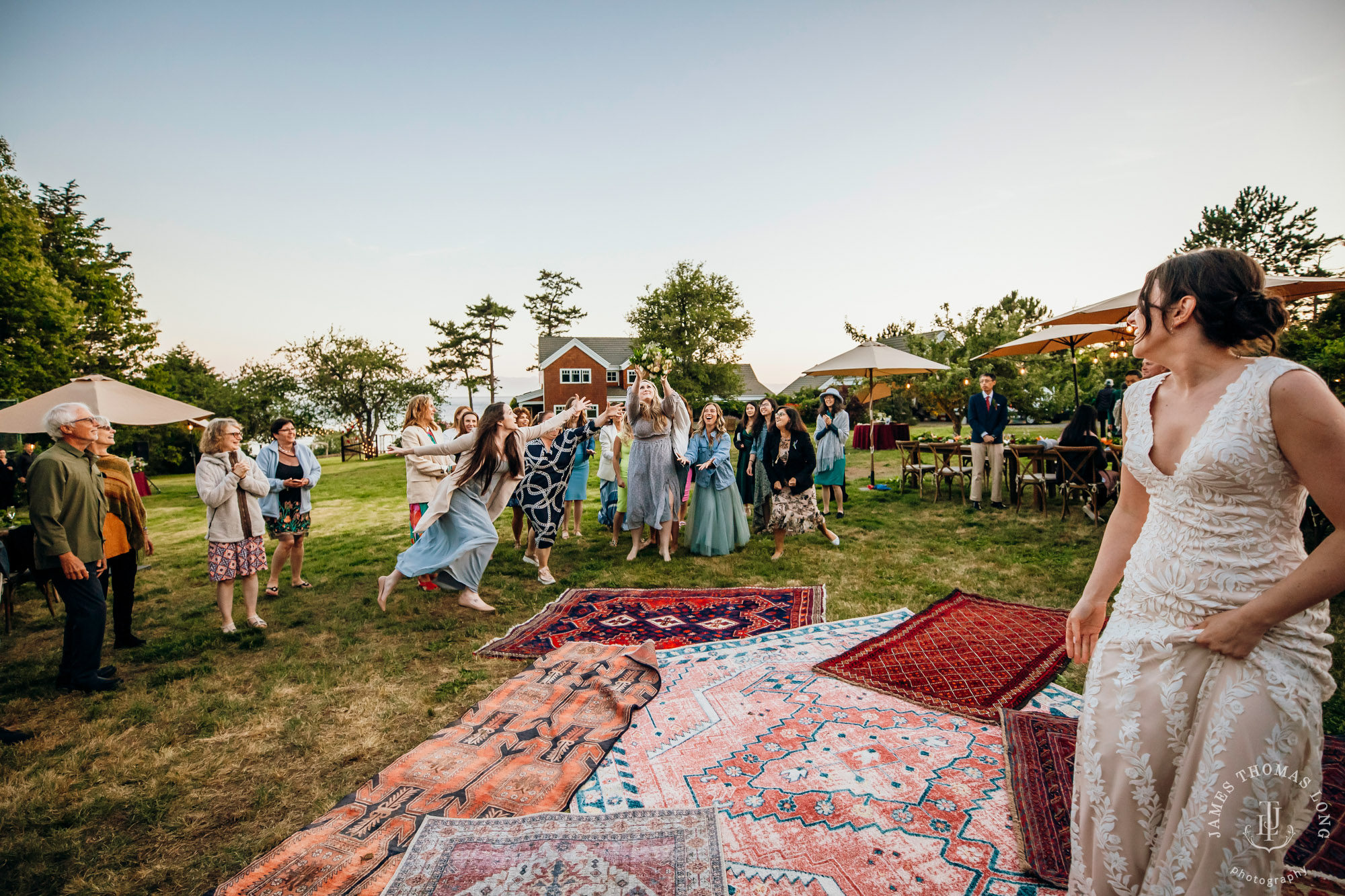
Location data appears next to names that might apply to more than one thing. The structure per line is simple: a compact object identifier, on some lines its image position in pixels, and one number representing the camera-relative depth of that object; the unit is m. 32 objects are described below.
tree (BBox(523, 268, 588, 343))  52.94
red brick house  41.72
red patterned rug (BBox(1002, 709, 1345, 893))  2.20
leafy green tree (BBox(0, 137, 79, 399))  17.17
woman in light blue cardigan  6.09
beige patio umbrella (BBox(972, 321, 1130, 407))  10.80
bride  1.33
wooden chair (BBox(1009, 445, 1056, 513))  9.45
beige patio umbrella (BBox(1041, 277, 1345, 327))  6.22
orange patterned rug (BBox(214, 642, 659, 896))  2.35
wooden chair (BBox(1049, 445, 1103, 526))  8.51
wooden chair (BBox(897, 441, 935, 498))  11.49
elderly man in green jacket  4.03
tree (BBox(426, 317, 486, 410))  47.91
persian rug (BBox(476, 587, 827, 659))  5.00
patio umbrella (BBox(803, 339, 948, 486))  11.98
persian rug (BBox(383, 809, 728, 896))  2.18
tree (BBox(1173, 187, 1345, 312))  29.59
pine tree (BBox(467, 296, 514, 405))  48.03
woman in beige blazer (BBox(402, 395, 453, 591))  6.72
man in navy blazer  9.90
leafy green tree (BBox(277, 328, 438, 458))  40.62
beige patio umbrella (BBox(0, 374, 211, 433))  7.92
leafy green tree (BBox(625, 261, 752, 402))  42.91
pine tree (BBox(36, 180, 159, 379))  22.66
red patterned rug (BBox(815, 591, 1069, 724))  3.71
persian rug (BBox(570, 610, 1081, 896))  2.29
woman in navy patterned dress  6.97
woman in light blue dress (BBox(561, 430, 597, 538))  9.20
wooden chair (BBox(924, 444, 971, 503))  10.85
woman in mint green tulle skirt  7.70
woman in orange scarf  4.91
